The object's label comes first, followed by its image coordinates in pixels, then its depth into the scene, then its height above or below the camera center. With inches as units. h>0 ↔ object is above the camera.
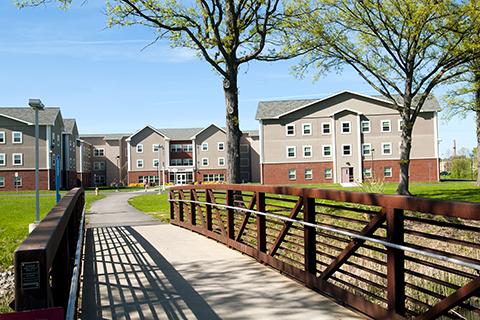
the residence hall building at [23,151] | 2240.4 +125.9
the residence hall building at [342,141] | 2129.7 +123.6
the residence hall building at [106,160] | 3415.4 +111.1
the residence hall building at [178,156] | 2982.3 +113.6
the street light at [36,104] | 591.2 +89.7
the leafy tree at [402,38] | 817.5 +236.3
